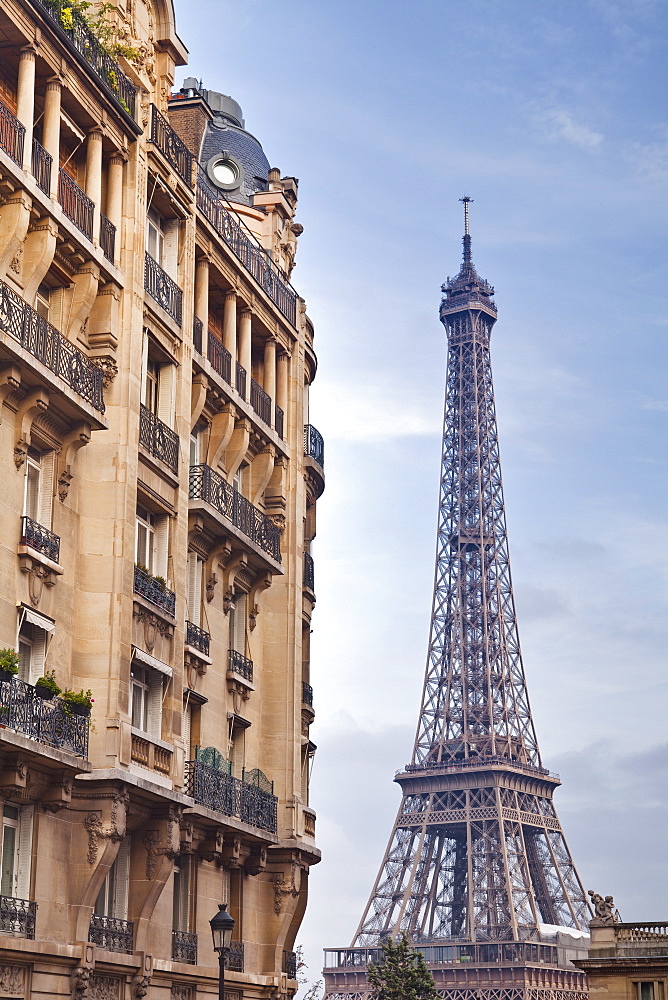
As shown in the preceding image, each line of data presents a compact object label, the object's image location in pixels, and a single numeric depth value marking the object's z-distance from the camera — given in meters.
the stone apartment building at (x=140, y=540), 28.30
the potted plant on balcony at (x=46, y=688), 27.48
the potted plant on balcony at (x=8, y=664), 26.08
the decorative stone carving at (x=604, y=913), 67.94
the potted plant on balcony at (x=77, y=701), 28.50
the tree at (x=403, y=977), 74.56
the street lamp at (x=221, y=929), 28.06
